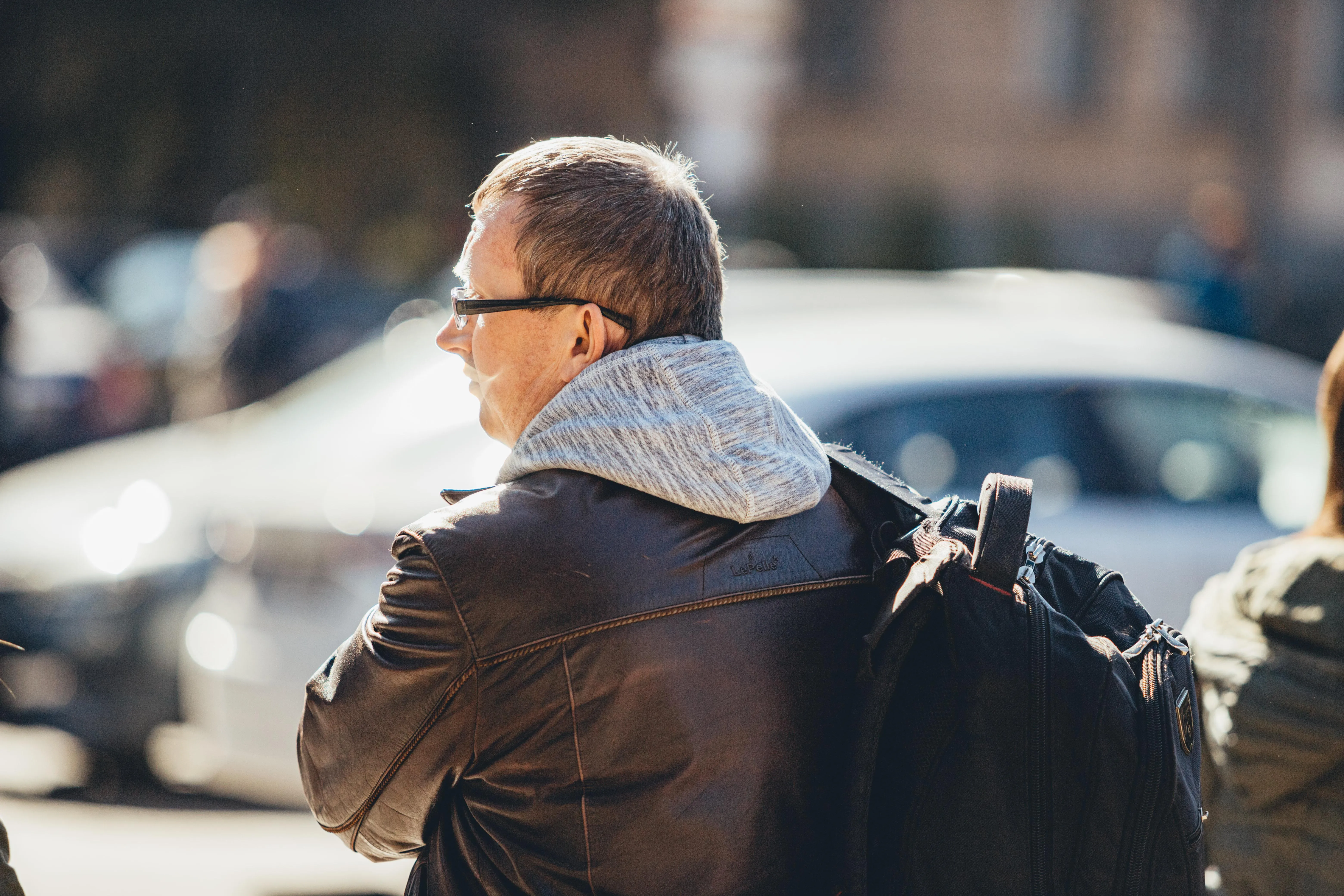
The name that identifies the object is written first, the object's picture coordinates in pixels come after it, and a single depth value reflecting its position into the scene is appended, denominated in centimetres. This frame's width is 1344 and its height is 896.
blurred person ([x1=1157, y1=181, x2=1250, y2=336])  1914
